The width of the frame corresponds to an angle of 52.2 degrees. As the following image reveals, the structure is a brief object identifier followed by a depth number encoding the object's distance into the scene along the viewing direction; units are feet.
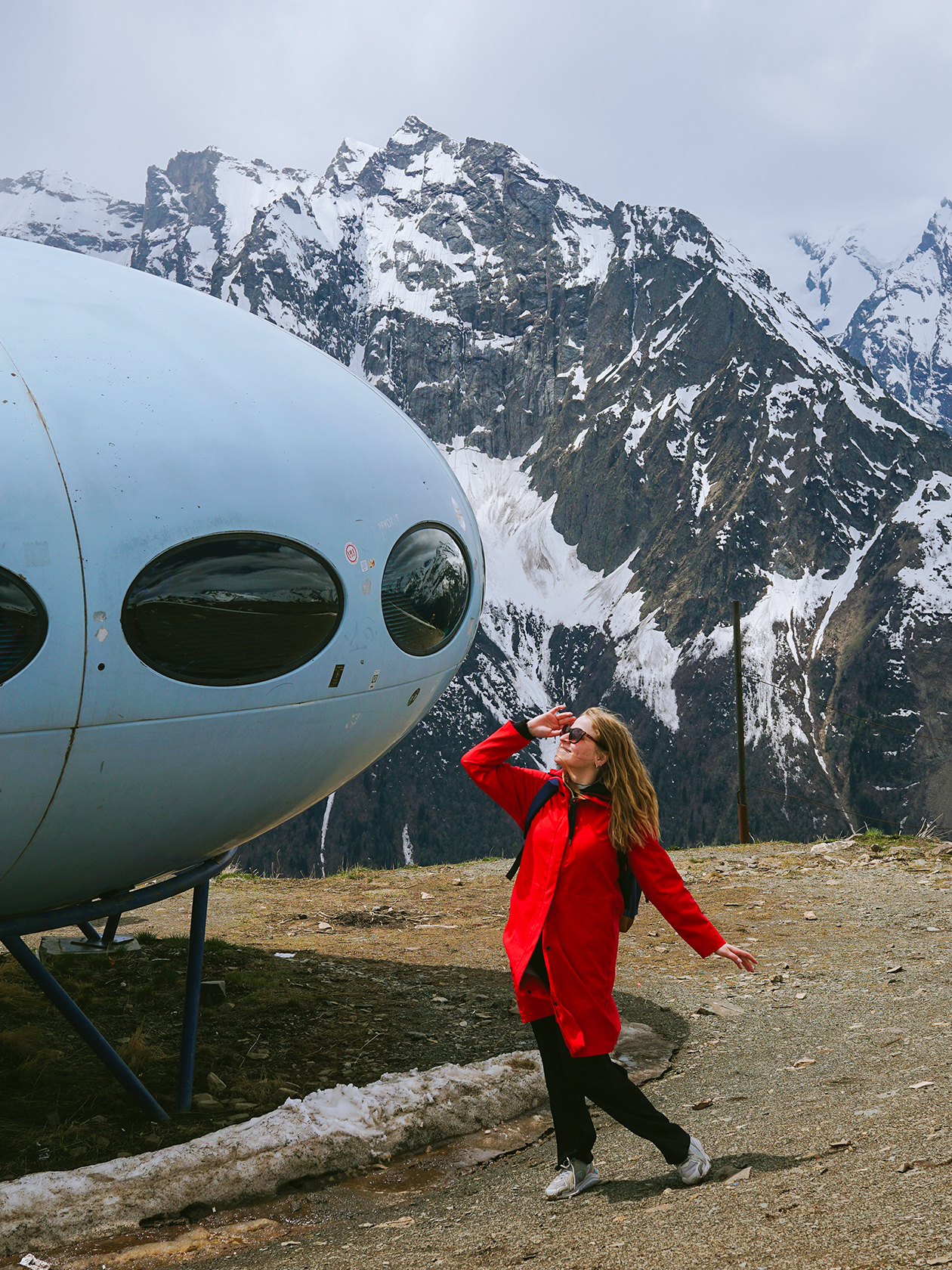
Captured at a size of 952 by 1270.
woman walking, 13.16
